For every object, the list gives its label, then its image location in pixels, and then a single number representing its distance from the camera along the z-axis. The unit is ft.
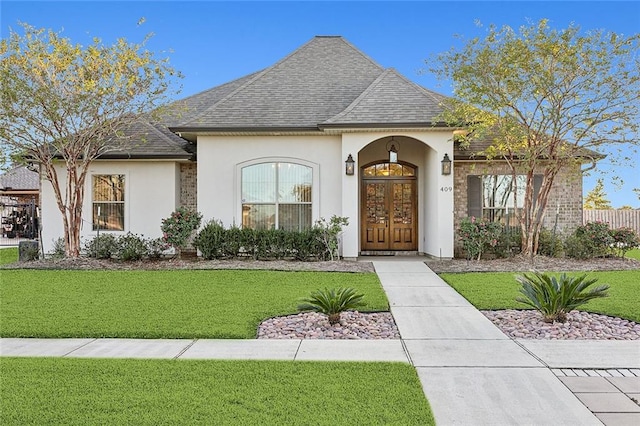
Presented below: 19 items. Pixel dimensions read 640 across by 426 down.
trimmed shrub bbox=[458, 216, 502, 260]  39.99
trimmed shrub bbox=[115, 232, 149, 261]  41.65
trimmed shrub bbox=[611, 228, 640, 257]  42.16
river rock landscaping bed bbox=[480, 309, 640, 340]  18.79
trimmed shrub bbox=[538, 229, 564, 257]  42.91
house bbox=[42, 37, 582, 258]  41.93
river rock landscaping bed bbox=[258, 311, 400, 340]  19.02
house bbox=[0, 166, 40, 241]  82.57
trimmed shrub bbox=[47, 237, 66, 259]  42.45
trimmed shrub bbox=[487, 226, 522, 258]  41.83
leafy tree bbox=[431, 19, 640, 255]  35.91
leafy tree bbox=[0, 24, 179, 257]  37.32
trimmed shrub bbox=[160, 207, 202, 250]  40.83
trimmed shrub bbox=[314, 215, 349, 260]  39.88
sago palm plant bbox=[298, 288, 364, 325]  20.56
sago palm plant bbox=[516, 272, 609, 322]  20.07
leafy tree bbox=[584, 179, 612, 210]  113.19
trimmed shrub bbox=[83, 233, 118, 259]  42.22
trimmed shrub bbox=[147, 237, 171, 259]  42.34
